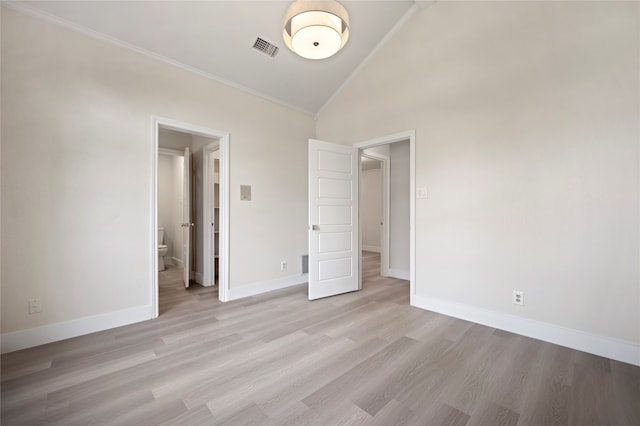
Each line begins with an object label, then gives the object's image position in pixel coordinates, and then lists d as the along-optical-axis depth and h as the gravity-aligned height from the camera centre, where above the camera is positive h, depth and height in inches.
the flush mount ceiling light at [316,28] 69.9 +51.0
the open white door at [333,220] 140.5 -4.4
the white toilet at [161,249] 203.8 -28.7
